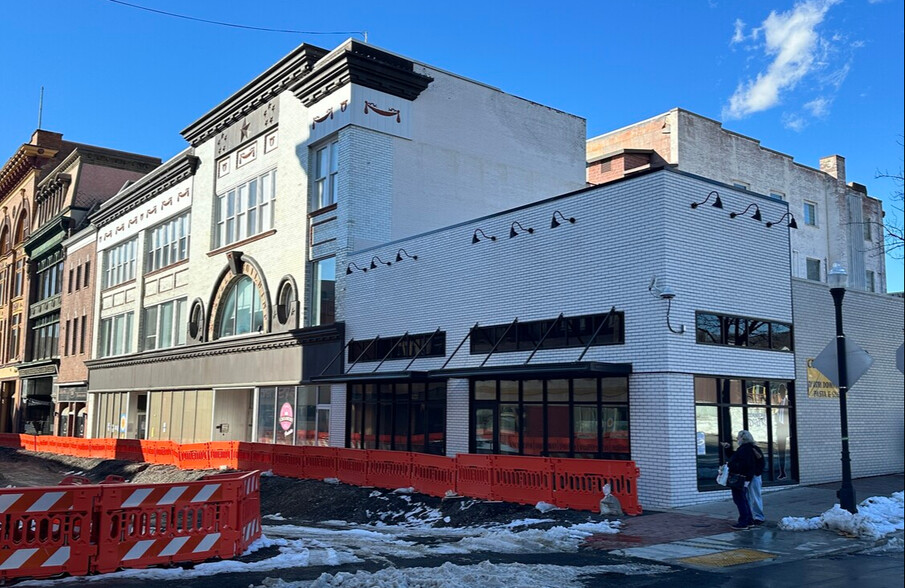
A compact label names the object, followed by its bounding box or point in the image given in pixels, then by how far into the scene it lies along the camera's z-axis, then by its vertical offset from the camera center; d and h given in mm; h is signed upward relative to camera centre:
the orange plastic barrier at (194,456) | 27125 -1941
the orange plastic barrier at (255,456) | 24531 -1730
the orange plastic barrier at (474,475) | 16531 -1537
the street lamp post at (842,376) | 13070 +464
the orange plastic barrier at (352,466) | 20328 -1674
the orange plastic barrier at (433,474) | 17562 -1610
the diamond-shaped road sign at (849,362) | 13438 +705
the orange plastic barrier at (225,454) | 25655 -1739
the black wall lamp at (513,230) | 20094 +4240
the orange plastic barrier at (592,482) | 14688 -1471
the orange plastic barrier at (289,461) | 22844 -1756
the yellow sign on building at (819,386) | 19047 +419
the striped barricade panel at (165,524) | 10367 -1659
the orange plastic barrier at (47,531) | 9867 -1646
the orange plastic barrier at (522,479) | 15500 -1512
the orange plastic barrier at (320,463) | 21484 -1685
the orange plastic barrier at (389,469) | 18797 -1621
